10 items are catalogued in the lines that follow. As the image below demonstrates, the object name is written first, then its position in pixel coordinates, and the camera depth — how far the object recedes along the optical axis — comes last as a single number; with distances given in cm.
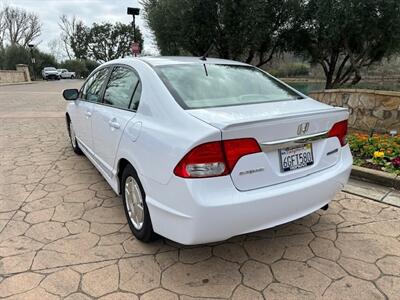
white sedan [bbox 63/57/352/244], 198
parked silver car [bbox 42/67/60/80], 4045
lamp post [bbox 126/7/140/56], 1182
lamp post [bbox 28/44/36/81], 3934
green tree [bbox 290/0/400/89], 784
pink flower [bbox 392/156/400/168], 402
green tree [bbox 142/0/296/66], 984
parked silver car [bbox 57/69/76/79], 4478
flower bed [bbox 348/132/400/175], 411
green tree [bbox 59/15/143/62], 5794
